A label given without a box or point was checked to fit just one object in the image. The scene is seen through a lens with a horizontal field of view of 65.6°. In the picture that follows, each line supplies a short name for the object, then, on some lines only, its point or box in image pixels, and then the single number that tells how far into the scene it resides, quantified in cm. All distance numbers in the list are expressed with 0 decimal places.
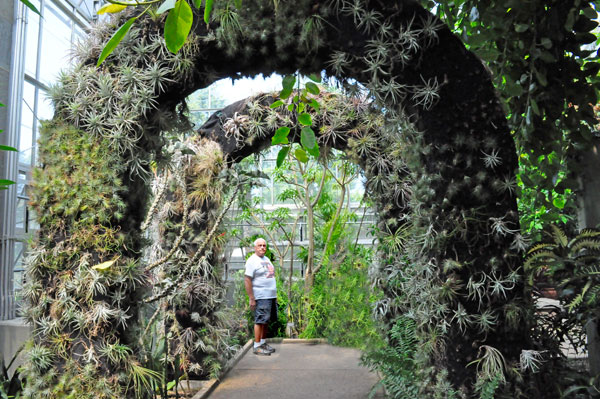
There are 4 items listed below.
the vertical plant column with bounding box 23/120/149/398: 256
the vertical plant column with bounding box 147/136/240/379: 453
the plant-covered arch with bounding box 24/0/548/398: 221
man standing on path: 597
